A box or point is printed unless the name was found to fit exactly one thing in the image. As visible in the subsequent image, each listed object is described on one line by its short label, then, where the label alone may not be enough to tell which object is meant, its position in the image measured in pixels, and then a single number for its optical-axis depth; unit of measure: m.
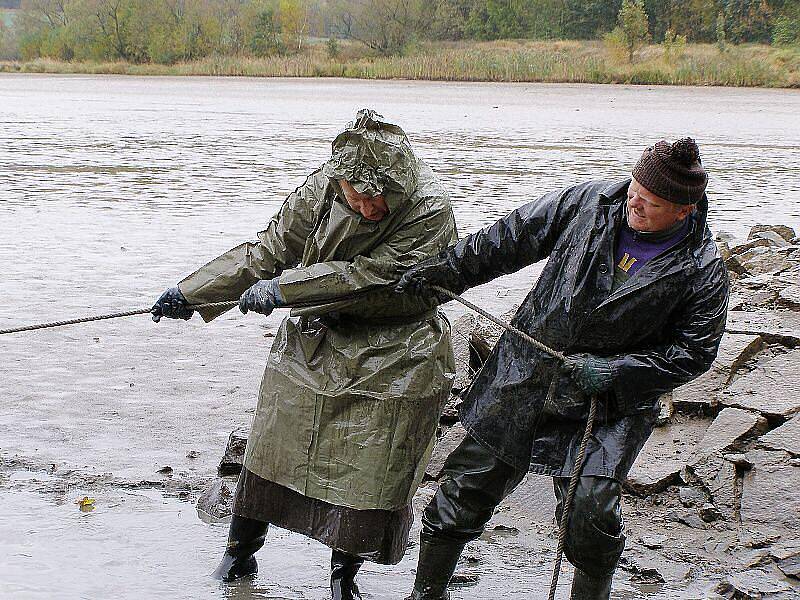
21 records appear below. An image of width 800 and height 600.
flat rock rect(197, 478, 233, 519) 5.17
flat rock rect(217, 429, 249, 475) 5.47
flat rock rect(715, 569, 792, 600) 4.38
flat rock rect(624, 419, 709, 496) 5.24
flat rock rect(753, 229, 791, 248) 9.61
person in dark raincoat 3.66
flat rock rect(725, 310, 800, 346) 6.45
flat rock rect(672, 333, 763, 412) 5.82
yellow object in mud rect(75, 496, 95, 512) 5.14
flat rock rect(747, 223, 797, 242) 10.06
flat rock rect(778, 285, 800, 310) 7.11
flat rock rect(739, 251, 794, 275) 8.49
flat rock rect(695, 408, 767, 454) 5.31
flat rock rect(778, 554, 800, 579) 4.51
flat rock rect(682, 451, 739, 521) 5.02
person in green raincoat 4.01
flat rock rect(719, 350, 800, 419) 5.52
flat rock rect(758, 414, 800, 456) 5.15
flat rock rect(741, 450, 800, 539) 4.86
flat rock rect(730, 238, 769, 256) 9.43
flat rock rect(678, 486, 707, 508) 5.09
